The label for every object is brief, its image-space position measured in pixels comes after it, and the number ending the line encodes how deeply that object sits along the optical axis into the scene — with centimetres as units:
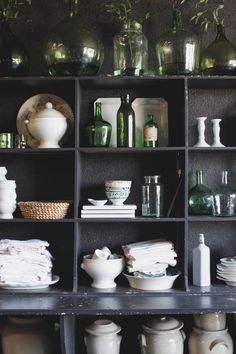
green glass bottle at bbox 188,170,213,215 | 269
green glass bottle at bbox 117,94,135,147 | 263
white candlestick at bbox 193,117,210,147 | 267
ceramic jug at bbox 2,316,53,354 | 240
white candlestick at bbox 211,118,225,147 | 267
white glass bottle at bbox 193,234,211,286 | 259
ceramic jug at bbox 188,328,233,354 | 237
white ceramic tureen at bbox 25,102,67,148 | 257
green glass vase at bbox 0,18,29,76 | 259
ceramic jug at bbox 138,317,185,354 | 237
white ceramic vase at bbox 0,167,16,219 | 256
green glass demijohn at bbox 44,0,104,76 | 254
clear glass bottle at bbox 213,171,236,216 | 262
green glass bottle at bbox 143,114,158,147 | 263
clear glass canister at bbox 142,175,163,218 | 263
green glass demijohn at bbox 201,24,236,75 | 260
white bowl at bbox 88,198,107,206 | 257
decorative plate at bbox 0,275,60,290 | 248
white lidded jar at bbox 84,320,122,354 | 239
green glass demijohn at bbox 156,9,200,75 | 260
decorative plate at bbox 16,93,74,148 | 277
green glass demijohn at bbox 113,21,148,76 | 264
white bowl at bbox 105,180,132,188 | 260
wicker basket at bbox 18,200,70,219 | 251
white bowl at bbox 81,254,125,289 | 254
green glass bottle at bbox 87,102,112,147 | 262
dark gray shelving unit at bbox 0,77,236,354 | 277
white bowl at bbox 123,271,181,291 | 250
